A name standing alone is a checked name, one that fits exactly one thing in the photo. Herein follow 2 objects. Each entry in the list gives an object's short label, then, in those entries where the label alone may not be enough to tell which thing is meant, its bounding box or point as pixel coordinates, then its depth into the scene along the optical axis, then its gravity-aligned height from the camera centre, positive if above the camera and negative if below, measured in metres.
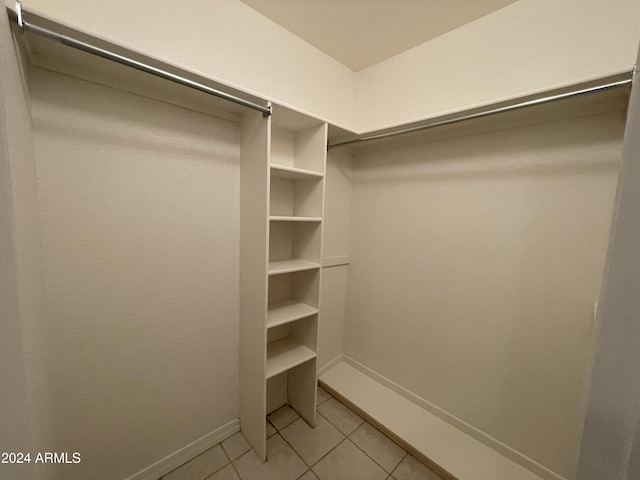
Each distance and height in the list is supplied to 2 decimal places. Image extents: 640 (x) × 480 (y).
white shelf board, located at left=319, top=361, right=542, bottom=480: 1.39 -1.43
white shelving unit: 1.36 -0.31
